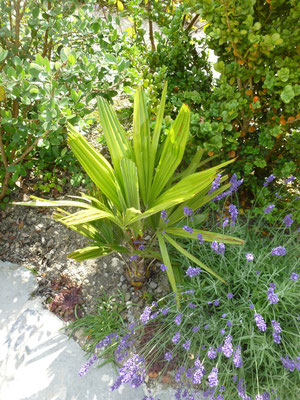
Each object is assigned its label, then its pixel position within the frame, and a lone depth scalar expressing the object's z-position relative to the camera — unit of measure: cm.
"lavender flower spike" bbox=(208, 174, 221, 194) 179
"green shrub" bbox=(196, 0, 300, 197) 180
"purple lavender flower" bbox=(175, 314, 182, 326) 162
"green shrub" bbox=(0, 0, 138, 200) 183
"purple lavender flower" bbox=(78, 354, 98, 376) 168
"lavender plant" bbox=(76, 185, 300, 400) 161
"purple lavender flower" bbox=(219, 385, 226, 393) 156
